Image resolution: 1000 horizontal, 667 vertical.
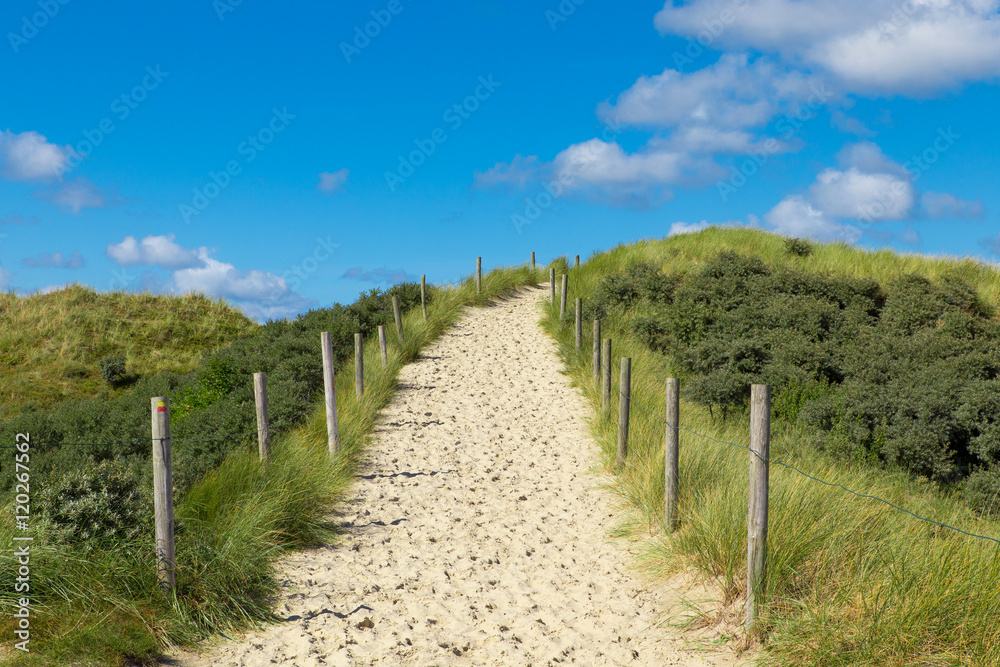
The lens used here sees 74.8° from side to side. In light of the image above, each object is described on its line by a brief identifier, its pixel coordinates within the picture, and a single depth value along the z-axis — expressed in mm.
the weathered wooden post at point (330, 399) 9703
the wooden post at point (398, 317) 17000
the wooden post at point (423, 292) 20988
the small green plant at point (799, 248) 23461
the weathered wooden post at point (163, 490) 5223
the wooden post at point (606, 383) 11105
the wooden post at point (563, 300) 19706
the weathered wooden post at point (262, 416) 7836
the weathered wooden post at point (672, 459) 6875
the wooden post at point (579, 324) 16281
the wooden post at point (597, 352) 12922
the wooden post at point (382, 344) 14969
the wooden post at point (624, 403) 8852
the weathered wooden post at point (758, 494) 4855
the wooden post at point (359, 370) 12148
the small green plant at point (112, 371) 21016
